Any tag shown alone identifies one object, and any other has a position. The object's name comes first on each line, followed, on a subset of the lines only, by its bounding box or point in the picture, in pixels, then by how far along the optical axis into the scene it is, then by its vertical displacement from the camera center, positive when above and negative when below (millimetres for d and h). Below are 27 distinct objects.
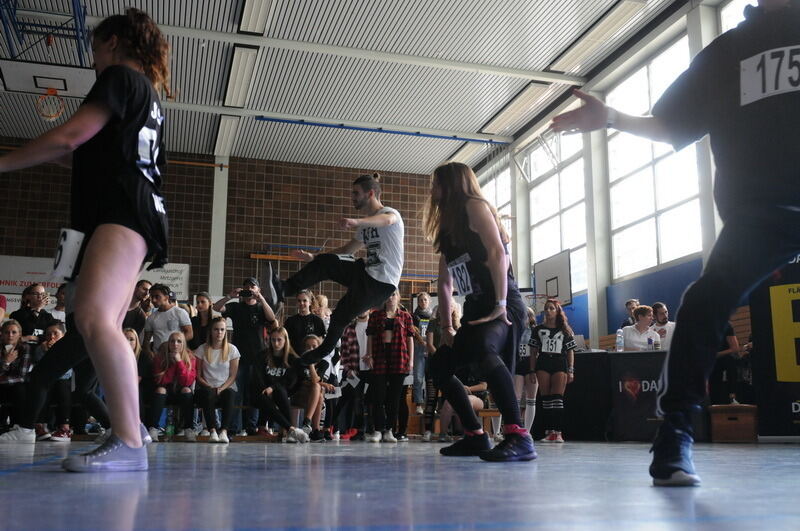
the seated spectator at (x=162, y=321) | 7711 +697
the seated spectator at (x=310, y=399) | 7246 -108
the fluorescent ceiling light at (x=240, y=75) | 12172 +5436
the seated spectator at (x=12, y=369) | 6895 +180
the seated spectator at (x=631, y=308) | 9805 +1081
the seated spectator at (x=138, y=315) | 7594 +770
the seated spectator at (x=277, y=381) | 7062 +72
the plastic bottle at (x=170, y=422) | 7246 -358
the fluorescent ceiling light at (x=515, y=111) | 13711 +5424
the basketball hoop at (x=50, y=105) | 12930 +5080
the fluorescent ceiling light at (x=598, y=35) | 10945 +5541
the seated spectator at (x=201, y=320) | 8212 +767
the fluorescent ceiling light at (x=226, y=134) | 14977 +5356
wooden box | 7086 -336
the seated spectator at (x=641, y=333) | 8641 +643
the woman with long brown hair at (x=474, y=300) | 3330 +422
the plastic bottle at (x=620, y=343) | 8906 +545
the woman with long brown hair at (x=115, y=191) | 2334 +662
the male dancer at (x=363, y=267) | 4418 +733
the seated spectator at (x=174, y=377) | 7051 +109
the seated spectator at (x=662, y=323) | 8875 +799
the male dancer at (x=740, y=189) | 1985 +541
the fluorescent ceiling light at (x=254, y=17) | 10875 +5596
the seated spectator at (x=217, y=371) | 7129 +168
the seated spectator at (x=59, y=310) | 8148 +919
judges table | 7879 -98
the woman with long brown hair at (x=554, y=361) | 7711 +283
